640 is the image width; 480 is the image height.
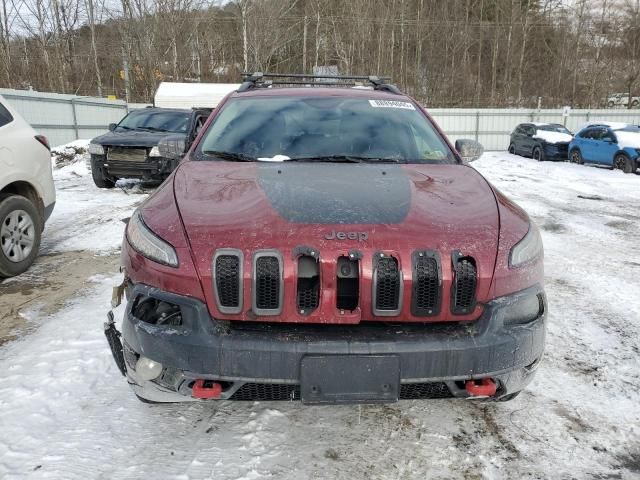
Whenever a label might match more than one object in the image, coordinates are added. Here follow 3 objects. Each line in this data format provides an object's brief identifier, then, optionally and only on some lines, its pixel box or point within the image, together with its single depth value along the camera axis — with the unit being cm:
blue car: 1447
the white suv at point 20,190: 459
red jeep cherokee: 195
